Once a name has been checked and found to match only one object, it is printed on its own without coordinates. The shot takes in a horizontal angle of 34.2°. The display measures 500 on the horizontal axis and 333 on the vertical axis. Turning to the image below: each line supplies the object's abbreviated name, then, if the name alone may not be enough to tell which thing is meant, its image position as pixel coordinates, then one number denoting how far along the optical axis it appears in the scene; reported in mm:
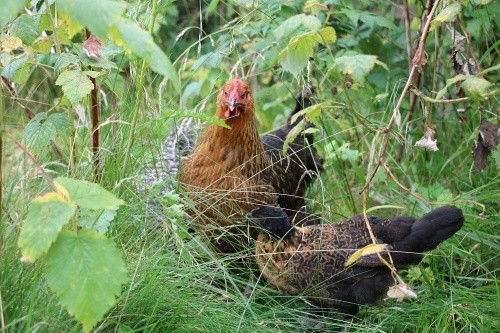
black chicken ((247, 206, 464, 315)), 3332
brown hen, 3582
